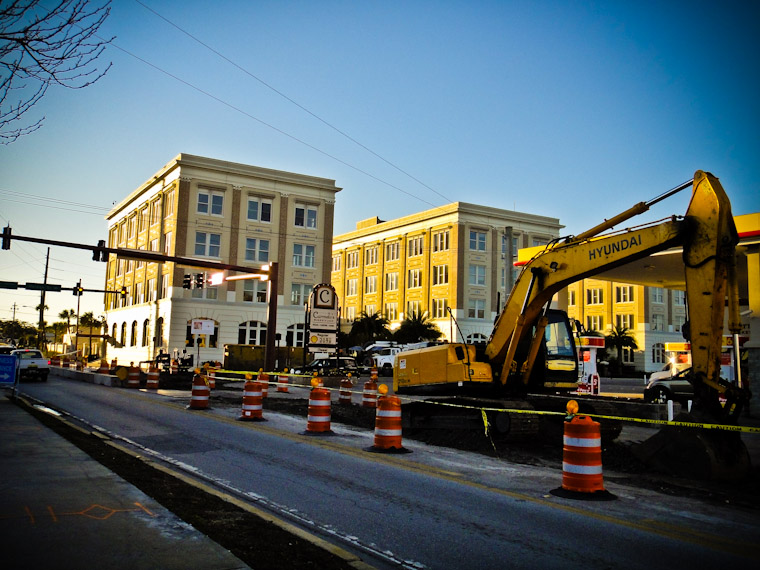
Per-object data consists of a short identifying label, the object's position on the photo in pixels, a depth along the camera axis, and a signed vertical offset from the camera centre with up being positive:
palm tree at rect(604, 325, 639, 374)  67.25 +2.64
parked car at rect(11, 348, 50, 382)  32.88 -0.88
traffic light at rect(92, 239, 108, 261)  27.94 +4.23
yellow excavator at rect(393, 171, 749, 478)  9.72 +0.96
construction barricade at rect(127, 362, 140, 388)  29.84 -1.21
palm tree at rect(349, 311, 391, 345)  65.25 +2.97
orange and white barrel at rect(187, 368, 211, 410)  18.97 -1.21
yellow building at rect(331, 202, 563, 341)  64.62 +10.36
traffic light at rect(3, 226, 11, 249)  26.41 +4.48
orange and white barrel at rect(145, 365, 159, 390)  28.59 -1.26
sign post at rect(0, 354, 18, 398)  18.66 -0.64
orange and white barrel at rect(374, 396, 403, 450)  11.91 -1.18
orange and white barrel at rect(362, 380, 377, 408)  19.88 -1.17
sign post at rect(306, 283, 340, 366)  24.91 +1.45
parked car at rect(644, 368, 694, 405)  23.19 -0.78
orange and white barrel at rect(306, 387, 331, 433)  14.10 -1.21
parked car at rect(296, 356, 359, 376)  38.72 -0.50
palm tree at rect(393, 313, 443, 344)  61.94 +2.83
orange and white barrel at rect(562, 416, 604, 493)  8.20 -1.17
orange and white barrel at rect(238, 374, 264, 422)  16.44 -1.21
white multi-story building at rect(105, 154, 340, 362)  54.12 +9.67
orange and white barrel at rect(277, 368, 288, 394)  26.77 -1.10
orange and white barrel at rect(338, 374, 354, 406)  21.45 -1.17
